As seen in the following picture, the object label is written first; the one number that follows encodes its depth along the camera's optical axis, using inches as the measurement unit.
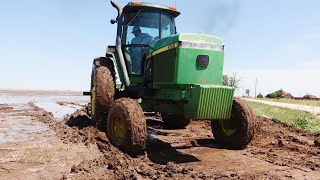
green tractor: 191.1
